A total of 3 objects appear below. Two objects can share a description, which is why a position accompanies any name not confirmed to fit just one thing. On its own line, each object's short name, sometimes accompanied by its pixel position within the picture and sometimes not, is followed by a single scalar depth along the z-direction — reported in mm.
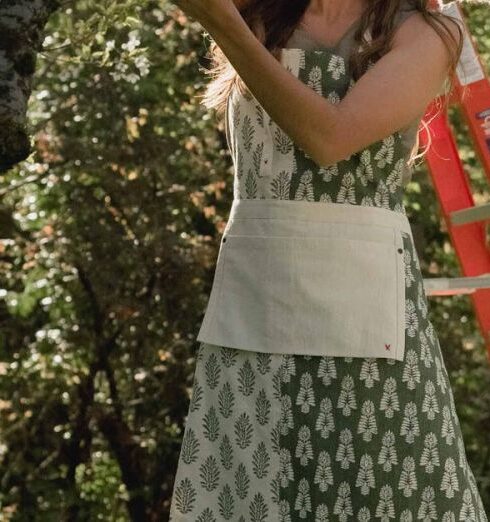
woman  4228
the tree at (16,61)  4164
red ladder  5817
